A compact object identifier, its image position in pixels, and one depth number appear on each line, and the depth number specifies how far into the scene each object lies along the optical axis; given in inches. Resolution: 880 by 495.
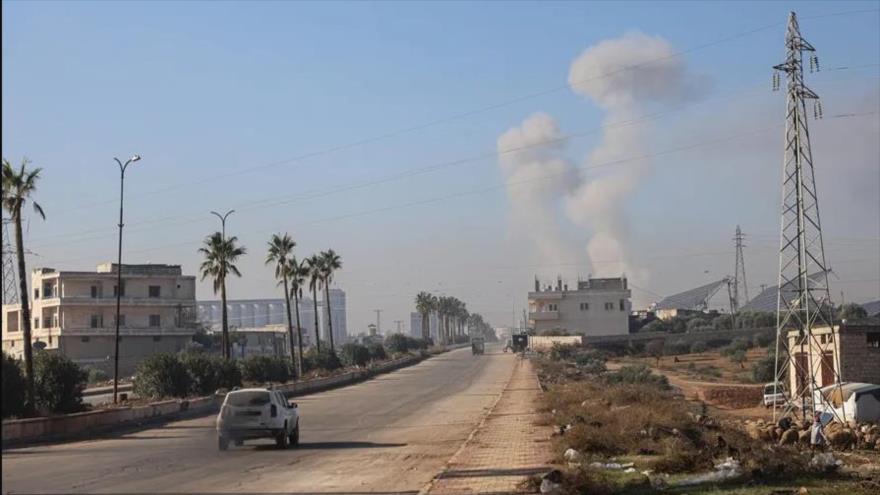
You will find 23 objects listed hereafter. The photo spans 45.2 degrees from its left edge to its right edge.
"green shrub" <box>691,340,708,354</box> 4756.4
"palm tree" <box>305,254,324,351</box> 3873.3
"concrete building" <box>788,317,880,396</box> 1835.6
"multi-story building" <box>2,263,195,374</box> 3982.8
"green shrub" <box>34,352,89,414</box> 1514.5
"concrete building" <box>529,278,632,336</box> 6451.8
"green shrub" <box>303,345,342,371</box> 3622.0
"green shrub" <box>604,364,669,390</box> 2538.9
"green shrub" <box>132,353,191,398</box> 2049.7
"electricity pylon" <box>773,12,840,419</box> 1632.6
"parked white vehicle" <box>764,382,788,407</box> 1791.8
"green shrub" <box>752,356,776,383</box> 2753.7
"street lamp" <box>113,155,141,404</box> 1889.8
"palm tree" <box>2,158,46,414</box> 1529.3
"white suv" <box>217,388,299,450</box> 1015.6
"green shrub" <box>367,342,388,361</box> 4943.2
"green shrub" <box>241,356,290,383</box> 2655.0
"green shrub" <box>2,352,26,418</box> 1270.4
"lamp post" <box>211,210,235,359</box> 2597.0
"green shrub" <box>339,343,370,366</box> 4215.1
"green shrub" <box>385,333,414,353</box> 6491.1
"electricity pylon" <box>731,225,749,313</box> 7072.8
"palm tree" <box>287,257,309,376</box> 3420.3
